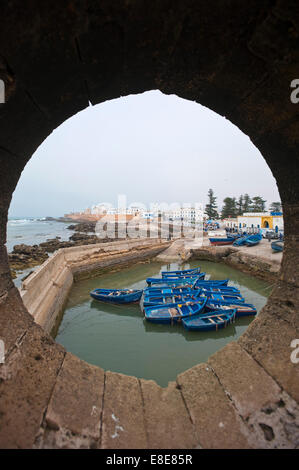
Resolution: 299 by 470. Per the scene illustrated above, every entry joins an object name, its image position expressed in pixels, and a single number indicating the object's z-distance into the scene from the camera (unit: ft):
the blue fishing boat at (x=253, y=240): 64.43
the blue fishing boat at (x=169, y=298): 29.76
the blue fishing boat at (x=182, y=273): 46.22
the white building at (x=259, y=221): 93.76
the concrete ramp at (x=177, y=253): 65.26
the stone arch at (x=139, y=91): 4.14
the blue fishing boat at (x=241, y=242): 66.86
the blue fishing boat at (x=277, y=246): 49.85
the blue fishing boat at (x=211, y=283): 39.15
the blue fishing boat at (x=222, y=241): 72.49
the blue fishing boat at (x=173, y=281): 39.34
